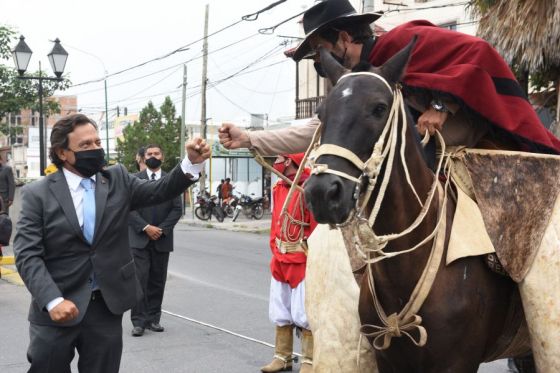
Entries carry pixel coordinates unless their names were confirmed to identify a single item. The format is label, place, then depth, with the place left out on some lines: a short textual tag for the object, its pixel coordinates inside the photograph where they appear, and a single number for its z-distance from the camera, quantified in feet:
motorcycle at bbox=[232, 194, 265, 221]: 103.09
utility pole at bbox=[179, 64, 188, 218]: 121.08
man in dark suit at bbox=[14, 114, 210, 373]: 13.76
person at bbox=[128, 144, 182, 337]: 28.02
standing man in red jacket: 20.99
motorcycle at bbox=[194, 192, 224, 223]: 101.81
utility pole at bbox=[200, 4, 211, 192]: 114.62
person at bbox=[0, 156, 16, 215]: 45.03
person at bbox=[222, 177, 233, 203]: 112.78
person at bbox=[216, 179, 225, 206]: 113.13
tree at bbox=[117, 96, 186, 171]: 169.48
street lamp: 56.13
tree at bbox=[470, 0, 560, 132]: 36.29
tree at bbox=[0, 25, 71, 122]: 62.18
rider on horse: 12.45
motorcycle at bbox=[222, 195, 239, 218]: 106.63
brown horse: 10.30
